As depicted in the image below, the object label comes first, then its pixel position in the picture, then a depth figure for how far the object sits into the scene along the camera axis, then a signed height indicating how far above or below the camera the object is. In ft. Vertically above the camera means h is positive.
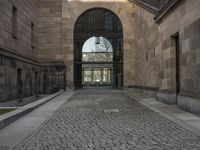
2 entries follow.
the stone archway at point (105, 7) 53.90 +16.47
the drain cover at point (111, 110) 24.84 -4.14
